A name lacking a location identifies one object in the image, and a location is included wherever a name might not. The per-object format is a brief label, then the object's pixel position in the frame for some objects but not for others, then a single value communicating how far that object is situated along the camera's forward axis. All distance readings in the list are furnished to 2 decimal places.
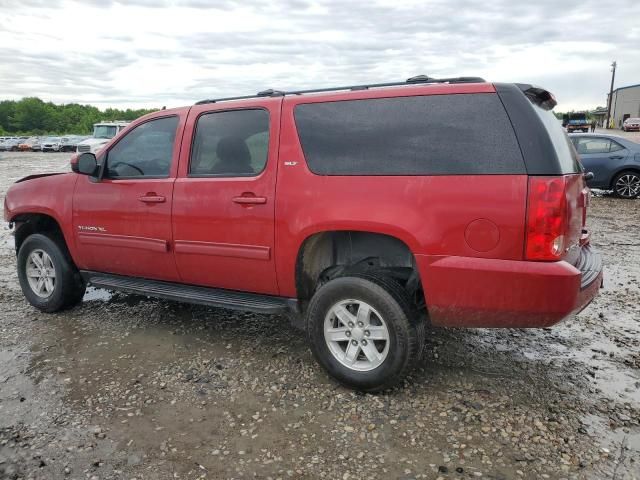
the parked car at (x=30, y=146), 48.12
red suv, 2.89
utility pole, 64.31
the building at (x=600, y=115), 85.89
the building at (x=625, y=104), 71.62
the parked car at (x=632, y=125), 53.38
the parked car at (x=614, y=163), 11.98
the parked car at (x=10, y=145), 50.39
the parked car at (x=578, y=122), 41.09
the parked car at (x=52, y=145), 45.12
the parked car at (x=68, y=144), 44.63
